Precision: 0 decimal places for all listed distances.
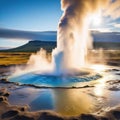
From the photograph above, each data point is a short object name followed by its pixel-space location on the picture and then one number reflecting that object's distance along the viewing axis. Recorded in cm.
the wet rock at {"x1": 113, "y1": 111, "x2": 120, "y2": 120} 824
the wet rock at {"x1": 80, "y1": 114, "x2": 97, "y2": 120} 803
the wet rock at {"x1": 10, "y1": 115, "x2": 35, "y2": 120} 817
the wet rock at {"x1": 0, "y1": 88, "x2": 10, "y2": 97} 1167
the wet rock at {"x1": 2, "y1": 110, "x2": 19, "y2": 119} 840
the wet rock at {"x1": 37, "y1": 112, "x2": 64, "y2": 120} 811
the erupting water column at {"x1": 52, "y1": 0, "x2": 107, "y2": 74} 1760
